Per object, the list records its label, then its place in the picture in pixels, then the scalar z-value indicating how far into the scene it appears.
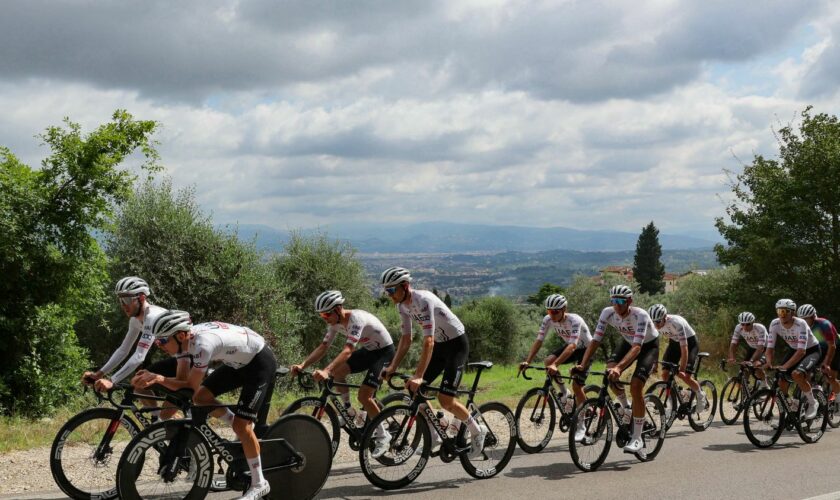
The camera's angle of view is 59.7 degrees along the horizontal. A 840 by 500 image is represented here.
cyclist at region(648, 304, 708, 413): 12.32
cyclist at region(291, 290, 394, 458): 8.27
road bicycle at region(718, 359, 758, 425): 13.79
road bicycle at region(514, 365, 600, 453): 10.14
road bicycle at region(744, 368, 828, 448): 10.71
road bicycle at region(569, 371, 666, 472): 8.86
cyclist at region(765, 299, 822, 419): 11.46
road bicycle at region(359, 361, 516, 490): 7.61
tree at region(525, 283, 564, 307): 122.80
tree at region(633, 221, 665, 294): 104.50
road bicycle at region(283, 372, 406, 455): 8.31
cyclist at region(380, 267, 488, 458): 7.94
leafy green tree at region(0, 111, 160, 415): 15.99
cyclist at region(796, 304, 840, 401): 12.95
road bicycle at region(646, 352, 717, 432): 12.05
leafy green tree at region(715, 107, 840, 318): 31.23
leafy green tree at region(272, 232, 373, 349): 35.53
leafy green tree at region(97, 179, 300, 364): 26.67
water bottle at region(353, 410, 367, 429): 8.56
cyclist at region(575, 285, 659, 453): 9.40
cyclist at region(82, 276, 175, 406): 7.30
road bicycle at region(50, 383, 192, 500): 6.59
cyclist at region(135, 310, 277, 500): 6.16
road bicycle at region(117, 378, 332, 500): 5.92
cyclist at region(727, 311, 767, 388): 14.07
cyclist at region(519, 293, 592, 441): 10.38
